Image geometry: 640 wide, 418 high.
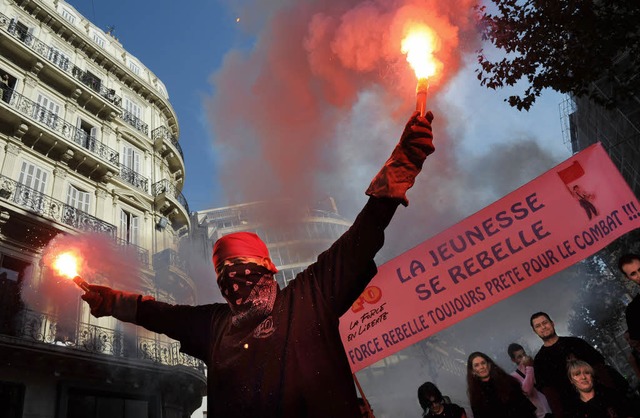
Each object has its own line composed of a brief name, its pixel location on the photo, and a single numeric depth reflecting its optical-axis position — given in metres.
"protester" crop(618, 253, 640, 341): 4.80
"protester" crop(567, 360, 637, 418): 4.56
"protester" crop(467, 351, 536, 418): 5.34
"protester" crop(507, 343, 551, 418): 5.55
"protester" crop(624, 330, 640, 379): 4.86
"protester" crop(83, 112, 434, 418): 2.14
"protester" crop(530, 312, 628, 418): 4.88
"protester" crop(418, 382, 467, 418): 5.89
